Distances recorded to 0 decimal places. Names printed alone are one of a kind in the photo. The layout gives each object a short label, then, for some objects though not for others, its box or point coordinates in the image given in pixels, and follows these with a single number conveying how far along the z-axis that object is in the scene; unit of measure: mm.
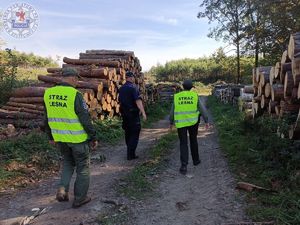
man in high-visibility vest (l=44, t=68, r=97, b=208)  3192
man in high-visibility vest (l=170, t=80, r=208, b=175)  4524
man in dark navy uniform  5187
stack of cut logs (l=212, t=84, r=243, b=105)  11694
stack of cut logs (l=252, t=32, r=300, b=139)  4611
